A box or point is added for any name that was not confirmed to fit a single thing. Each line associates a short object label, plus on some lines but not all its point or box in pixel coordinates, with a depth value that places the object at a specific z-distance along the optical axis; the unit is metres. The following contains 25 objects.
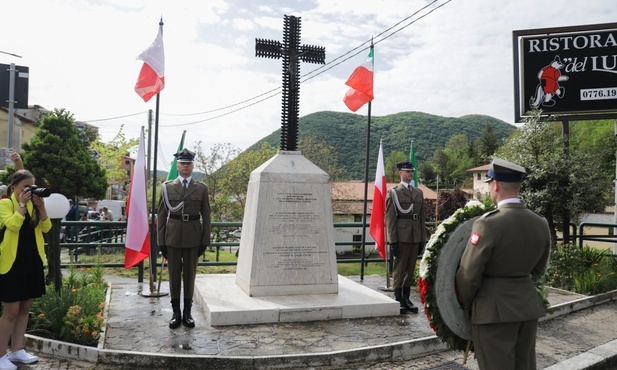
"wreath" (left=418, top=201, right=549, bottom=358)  3.42
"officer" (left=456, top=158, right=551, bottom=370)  2.99
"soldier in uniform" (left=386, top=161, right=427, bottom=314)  6.62
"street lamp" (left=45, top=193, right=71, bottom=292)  5.45
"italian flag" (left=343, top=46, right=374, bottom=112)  8.61
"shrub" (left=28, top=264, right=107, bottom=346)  4.86
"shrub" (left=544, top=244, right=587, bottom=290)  8.36
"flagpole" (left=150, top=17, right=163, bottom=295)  7.40
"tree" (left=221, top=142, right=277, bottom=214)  23.94
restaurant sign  10.80
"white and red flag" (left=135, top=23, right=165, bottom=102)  7.72
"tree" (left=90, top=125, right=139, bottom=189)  35.42
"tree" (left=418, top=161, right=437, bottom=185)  76.30
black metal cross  7.52
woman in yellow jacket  4.25
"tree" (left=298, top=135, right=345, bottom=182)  33.28
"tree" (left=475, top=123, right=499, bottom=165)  72.06
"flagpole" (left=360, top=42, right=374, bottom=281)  8.46
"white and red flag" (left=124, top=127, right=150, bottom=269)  7.30
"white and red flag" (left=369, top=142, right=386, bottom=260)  8.29
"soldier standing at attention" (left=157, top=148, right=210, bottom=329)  5.77
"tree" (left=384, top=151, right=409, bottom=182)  69.51
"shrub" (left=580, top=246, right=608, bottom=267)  8.99
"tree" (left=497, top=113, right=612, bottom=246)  9.35
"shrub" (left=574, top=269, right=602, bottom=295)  7.96
